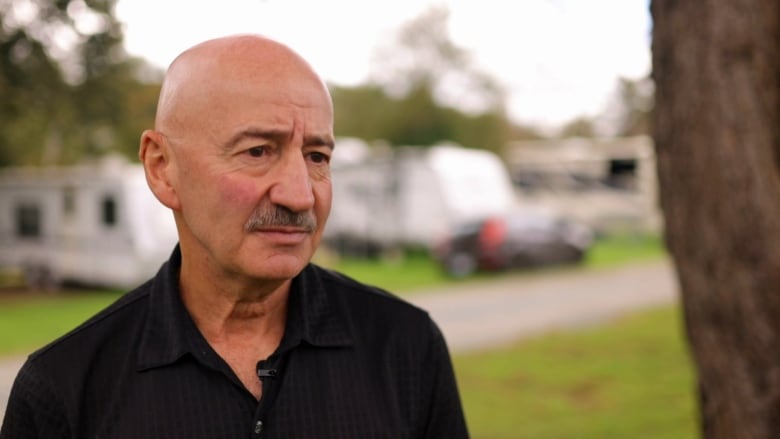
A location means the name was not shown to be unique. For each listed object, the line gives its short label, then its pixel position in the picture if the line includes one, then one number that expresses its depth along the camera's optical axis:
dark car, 18.83
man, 1.52
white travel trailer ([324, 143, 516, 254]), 22.12
